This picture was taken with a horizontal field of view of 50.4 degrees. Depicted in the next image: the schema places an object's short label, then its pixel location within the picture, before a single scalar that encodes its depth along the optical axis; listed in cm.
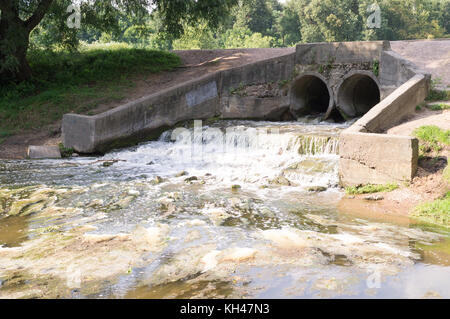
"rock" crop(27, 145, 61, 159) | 1353
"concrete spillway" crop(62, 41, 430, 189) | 1177
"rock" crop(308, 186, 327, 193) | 959
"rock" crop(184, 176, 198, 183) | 1065
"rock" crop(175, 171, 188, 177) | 1128
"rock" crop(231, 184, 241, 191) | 990
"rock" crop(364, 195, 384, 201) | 870
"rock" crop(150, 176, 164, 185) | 1054
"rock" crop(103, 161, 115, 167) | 1240
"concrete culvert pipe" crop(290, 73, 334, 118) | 1732
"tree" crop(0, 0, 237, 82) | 1677
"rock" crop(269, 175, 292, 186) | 1016
